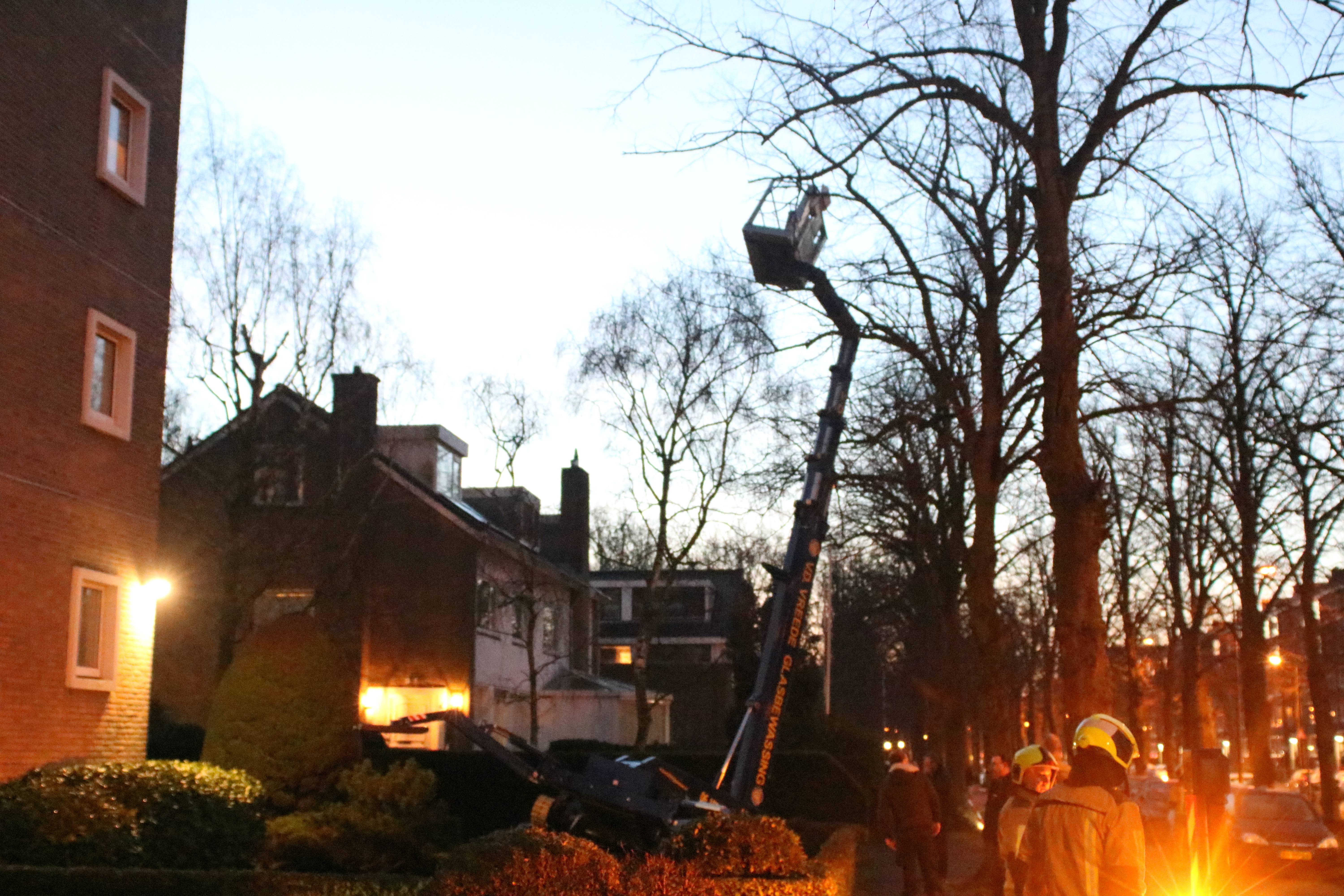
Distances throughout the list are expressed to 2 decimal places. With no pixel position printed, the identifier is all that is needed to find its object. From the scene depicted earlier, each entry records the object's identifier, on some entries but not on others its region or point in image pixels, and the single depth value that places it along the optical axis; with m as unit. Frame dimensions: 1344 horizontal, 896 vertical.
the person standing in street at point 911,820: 15.56
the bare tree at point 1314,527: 30.72
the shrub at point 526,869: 9.36
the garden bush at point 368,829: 18.38
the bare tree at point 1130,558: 17.38
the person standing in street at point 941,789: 20.06
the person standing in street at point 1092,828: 6.37
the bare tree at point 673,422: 36.16
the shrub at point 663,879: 9.96
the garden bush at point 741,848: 11.18
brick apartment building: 16.14
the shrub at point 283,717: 18.89
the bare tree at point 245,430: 30.33
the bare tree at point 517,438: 38.53
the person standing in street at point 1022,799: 11.55
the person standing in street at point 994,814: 16.06
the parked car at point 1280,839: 24.39
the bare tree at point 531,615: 38.12
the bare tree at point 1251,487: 27.69
